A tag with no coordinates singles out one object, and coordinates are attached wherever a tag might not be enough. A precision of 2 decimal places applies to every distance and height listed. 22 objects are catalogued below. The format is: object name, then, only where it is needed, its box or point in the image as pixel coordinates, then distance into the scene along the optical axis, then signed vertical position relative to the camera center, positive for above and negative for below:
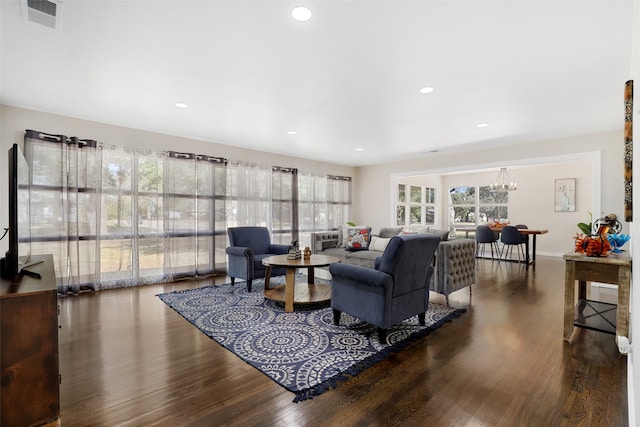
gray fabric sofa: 3.82 -0.75
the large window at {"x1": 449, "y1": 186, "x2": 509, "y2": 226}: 9.12 +0.14
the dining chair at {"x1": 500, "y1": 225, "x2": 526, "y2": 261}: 6.84 -0.61
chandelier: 8.50 +0.91
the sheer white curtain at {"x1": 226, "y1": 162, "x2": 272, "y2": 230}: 5.71 +0.30
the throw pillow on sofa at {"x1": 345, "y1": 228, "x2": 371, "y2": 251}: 5.58 -0.56
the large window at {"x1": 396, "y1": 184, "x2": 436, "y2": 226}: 8.30 +0.13
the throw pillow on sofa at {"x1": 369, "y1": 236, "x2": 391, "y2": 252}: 5.42 -0.61
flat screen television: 1.69 -0.06
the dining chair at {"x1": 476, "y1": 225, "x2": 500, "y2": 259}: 7.33 -0.63
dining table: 6.60 -0.54
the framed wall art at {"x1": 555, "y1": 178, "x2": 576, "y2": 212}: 7.80 +0.38
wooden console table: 2.42 -0.57
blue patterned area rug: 2.21 -1.18
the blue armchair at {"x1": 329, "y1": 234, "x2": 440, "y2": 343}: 2.60 -0.70
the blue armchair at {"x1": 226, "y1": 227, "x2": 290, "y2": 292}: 4.34 -0.66
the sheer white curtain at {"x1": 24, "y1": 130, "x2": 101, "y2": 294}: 3.88 +0.08
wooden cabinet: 1.33 -0.66
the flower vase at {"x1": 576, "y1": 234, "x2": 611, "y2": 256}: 2.59 -0.32
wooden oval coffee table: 3.48 -1.05
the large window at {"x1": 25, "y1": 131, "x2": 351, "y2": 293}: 4.00 +0.03
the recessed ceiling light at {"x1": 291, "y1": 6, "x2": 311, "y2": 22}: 1.92 +1.28
